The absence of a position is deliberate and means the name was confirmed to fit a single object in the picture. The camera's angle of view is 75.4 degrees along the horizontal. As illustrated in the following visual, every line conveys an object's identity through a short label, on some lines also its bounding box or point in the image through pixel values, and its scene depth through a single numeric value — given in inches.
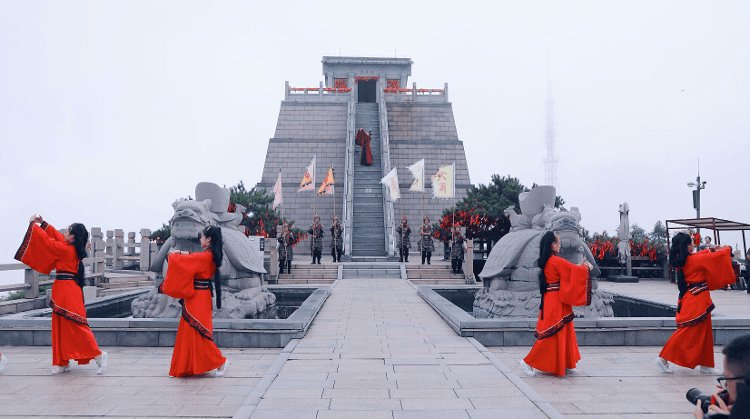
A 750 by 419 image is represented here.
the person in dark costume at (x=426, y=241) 698.8
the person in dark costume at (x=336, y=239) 740.6
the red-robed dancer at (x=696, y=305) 197.8
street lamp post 743.1
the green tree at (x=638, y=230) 1337.0
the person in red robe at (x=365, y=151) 1053.8
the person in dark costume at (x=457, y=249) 623.5
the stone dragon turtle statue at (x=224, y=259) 278.4
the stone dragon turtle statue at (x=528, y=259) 278.1
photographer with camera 72.7
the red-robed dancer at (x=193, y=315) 189.9
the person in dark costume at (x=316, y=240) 702.9
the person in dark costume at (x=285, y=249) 615.8
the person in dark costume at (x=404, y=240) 711.1
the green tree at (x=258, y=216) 761.0
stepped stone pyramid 1003.9
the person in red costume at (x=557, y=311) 190.2
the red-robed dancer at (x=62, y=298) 198.5
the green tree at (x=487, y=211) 676.1
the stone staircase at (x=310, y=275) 604.1
